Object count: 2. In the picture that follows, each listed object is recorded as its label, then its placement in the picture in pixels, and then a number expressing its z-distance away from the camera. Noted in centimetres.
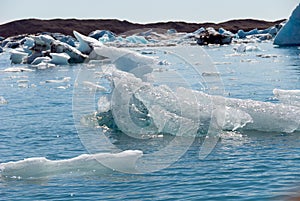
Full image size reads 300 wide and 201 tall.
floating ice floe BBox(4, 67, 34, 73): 2880
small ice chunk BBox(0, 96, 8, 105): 1611
